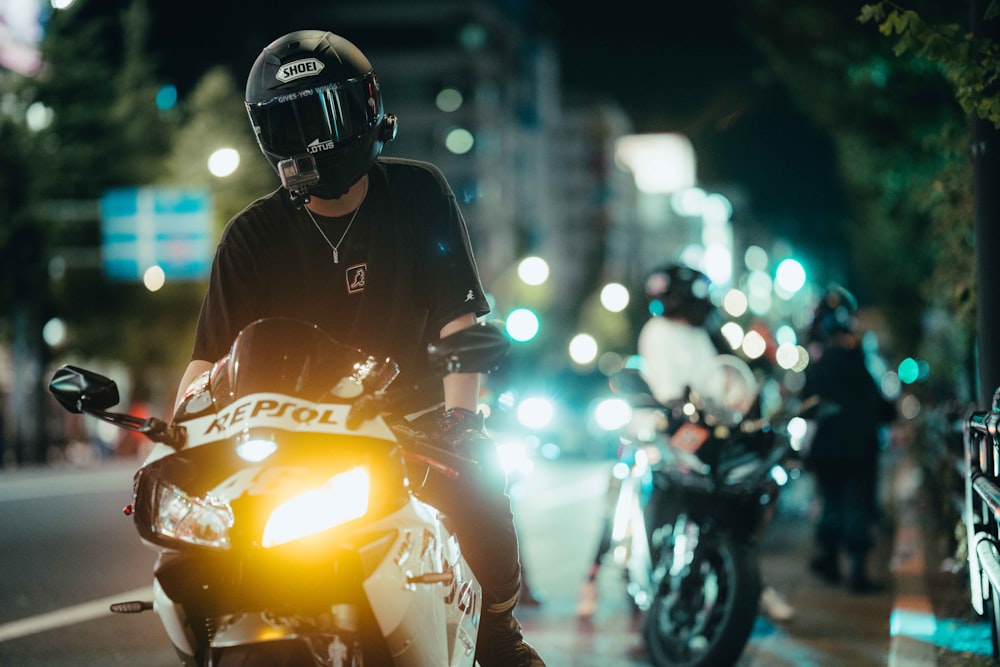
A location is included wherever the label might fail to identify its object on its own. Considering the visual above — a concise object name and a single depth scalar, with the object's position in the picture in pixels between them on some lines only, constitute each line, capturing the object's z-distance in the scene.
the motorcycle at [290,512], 2.88
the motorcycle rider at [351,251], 3.68
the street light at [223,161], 32.69
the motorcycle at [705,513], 6.19
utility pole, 6.96
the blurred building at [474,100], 100.50
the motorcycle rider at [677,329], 8.09
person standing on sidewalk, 10.74
